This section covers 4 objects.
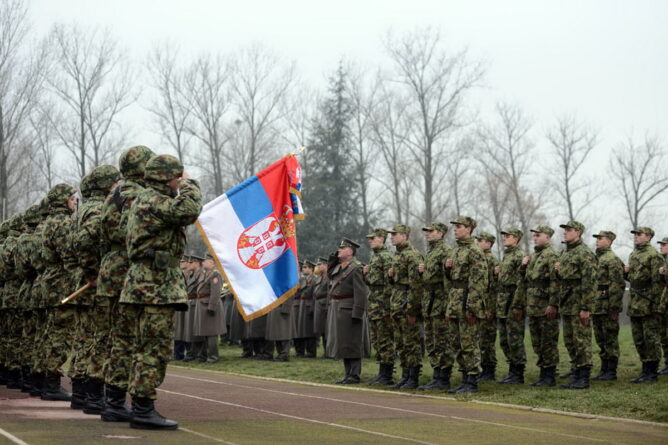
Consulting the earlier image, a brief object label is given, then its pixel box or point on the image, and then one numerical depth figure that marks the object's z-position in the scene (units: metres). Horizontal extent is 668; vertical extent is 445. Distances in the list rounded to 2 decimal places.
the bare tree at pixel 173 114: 44.31
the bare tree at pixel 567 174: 43.09
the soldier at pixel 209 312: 19.88
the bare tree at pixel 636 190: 41.97
